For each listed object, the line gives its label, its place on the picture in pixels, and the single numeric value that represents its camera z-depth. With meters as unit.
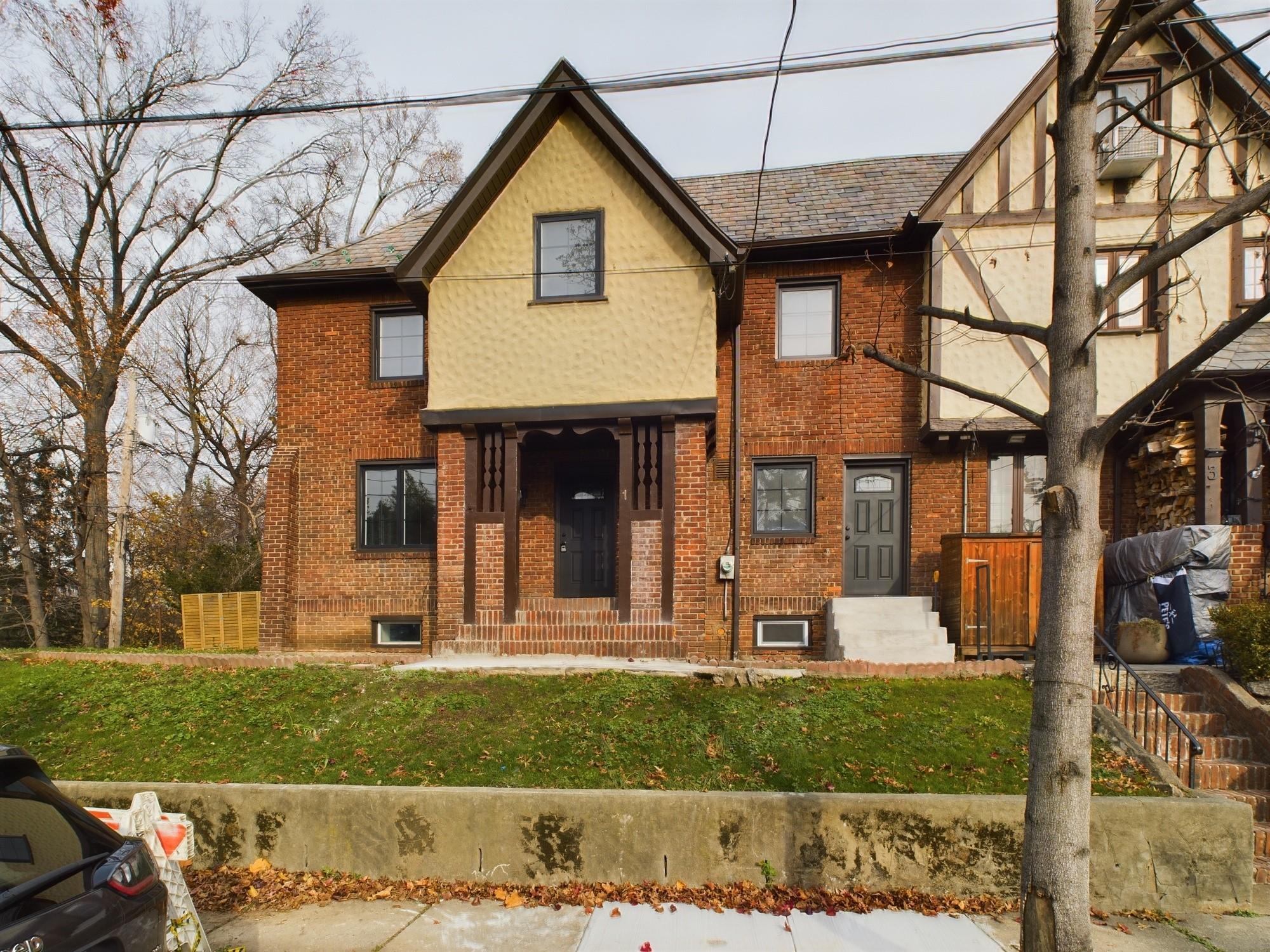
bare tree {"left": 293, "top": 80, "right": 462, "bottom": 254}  28.61
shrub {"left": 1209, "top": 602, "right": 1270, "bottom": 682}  8.23
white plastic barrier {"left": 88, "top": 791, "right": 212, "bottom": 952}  4.31
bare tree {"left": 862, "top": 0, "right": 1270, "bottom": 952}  4.07
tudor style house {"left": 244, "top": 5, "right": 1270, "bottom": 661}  11.47
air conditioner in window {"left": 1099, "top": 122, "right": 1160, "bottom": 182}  11.46
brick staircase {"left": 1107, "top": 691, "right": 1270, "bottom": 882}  6.69
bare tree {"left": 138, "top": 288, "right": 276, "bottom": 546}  31.39
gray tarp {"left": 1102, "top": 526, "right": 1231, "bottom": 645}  9.95
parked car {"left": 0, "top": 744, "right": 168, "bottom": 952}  2.77
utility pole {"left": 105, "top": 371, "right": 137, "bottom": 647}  15.45
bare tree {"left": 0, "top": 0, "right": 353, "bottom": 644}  19.41
